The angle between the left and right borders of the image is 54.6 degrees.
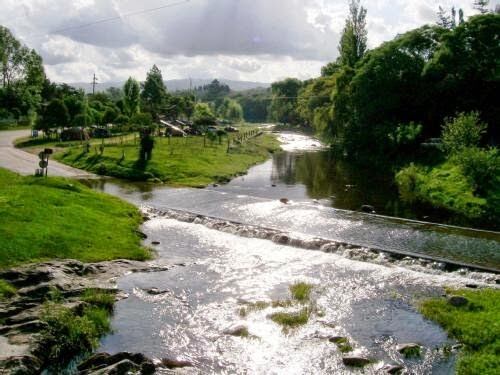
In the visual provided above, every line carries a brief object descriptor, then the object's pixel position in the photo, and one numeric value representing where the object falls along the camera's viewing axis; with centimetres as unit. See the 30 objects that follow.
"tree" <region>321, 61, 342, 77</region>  13385
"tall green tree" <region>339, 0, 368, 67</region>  9881
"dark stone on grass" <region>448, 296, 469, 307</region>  2336
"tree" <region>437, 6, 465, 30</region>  9750
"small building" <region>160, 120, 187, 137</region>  10300
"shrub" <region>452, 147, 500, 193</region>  4725
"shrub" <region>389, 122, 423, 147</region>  6779
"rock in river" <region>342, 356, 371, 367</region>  1833
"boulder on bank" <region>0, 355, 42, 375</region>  1644
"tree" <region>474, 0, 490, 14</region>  9773
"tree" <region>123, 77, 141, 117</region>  11350
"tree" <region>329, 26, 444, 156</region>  7362
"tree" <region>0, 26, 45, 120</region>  11556
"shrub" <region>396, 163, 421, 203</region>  5288
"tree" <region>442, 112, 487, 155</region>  5172
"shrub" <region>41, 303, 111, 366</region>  1845
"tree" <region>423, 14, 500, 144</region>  6688
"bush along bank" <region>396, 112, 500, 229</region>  4369
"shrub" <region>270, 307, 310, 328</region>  2170
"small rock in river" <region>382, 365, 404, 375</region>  1775
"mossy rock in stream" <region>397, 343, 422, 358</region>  1912
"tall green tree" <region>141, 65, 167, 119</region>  14262
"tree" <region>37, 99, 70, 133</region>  8688
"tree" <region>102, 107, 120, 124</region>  10132
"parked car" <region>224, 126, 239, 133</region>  13985
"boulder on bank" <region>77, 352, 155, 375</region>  1705
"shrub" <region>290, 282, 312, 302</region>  2450
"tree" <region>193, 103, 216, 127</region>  12148
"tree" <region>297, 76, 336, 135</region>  9831
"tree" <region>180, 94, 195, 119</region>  14625
